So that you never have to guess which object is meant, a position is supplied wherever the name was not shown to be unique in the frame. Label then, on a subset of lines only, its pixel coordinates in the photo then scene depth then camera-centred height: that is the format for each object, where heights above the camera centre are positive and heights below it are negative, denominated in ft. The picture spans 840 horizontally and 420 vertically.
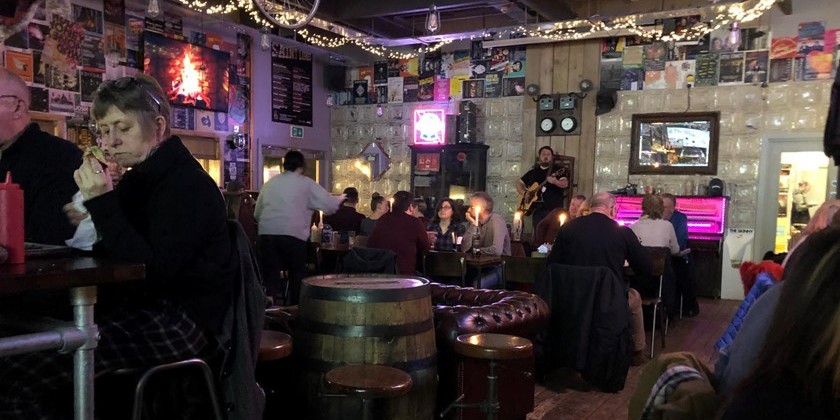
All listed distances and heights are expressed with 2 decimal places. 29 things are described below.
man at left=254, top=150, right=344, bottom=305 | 18.39 -1.45
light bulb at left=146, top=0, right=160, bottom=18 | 19.30 +4.76
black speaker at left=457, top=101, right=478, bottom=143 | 32.09 +2.41
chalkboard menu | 32.96 +4.33
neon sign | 33.04 +2.29
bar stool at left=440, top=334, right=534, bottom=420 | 9.23 -2.62
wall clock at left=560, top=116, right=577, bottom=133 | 30.01 +2.30
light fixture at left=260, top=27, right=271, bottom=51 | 26.14 +5.19
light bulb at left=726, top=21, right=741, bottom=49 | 22.61 +5.02
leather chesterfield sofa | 10.16 -2.77
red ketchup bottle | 4.66 -0.43
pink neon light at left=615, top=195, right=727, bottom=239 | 26.30 -1.65
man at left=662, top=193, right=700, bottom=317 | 21.72 -2.98
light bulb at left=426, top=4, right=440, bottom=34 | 21.45 +5.05
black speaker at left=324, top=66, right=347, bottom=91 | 36.29 +5.15
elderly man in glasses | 7.11 -0.06
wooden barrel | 8.33 -2.23
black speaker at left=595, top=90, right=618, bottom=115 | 29.07 +3.31
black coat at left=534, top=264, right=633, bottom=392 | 13.65 -3.24
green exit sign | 34.37 +1.91
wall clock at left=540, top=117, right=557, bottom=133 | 30.54 +2.31
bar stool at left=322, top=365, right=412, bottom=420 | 7.24 -2.48
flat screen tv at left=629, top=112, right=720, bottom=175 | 27.53 +1.40
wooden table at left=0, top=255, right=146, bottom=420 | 4.19 -0.99
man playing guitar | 29.01 -0.49
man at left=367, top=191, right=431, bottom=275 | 16.85 -1.76
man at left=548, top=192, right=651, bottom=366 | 14.37 -1.60
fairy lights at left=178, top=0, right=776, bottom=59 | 22.74 +5.89
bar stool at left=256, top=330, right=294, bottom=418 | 9.43 -3.24
